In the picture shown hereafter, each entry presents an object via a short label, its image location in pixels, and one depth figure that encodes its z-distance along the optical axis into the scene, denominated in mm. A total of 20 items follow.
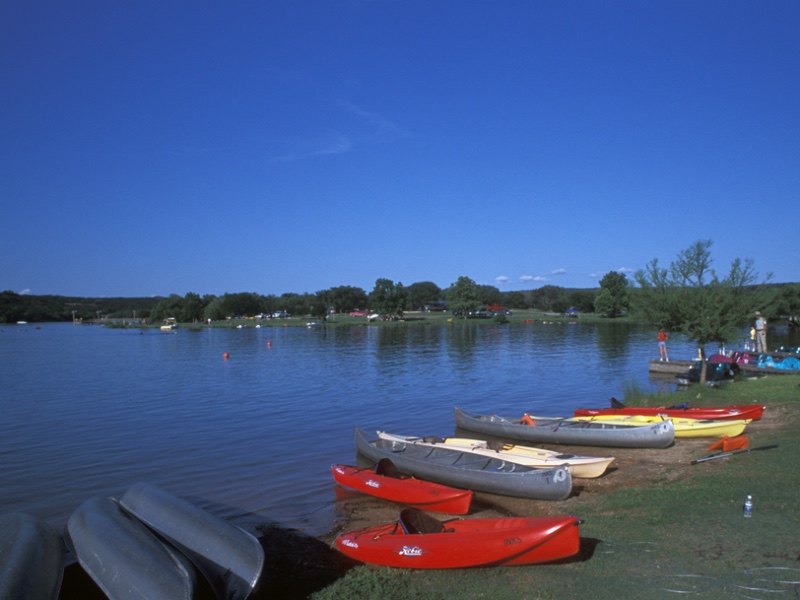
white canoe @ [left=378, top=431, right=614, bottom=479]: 13656
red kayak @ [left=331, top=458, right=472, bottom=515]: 11867
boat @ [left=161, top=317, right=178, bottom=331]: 127562
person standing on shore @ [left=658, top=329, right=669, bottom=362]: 35584
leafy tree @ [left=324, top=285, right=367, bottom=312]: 170212
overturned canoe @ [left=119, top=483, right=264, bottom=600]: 8180
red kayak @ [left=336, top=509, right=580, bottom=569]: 8180
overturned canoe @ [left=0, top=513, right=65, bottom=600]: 7316
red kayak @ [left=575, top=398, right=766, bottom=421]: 17750
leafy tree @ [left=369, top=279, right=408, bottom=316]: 130250
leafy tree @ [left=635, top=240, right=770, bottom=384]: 23688
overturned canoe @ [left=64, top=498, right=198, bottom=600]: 7535
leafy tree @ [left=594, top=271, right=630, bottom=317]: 120562
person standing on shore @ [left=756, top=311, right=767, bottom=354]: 31517
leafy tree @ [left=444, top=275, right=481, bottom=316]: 133500
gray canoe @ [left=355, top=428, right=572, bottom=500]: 12195
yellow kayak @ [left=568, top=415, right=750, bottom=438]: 16375
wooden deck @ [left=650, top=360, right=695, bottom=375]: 33712
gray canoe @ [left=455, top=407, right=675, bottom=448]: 16344
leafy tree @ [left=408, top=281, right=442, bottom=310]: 192838
